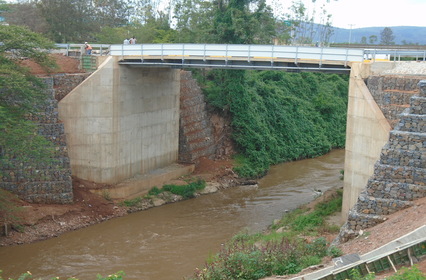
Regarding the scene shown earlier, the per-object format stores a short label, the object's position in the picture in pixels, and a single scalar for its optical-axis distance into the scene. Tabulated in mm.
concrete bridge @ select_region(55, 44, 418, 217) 25484
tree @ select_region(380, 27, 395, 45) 152125
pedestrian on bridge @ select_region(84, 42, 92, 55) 34812
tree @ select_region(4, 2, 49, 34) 55156
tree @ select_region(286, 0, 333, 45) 77650
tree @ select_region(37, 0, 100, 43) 50281
